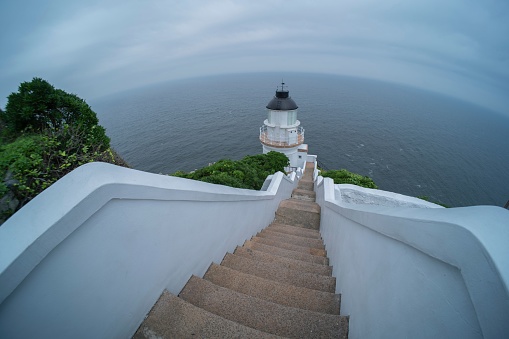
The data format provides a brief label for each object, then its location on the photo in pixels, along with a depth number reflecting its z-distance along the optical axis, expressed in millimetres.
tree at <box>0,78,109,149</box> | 3020
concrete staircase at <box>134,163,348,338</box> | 1985
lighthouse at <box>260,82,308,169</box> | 21094
